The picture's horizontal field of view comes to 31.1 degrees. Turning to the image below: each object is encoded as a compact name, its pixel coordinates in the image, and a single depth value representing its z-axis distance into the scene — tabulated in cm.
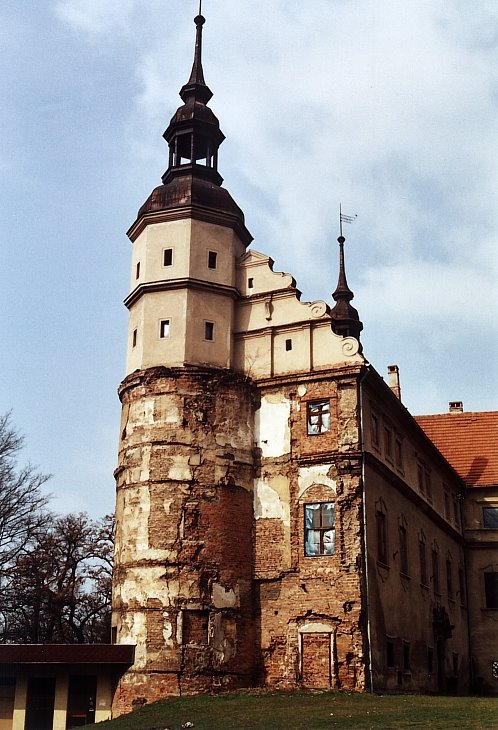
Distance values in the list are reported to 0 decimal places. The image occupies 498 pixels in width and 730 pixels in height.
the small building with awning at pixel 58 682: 2617
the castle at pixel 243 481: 2614
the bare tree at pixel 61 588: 4394
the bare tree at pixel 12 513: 4041
